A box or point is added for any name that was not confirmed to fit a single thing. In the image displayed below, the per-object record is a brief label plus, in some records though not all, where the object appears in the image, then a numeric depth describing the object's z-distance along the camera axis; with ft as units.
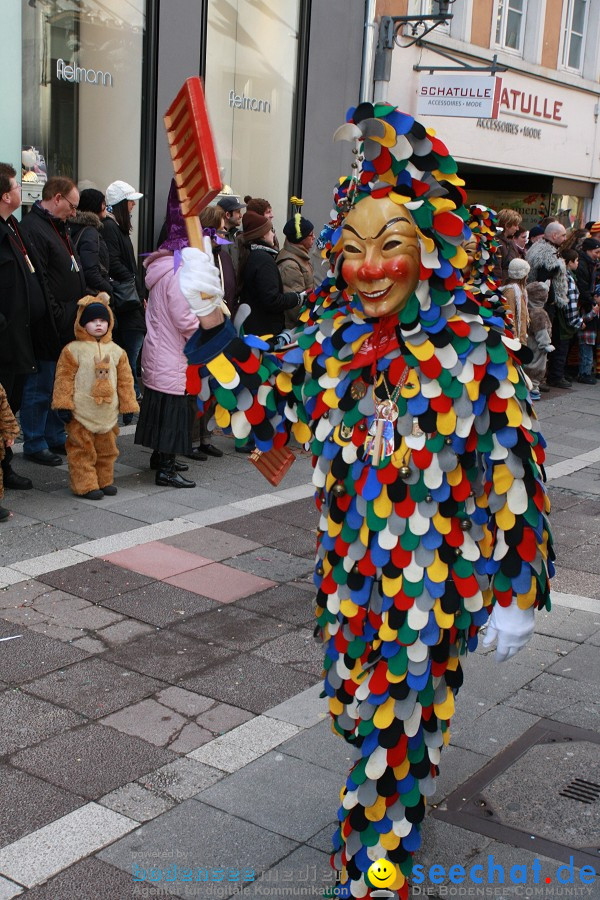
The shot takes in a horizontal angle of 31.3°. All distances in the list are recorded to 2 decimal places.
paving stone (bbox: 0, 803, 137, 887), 10.76
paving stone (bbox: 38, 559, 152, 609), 18.31
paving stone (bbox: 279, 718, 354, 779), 13.17
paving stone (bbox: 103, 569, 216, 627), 17.56
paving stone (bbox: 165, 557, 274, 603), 18.79
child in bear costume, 22.41
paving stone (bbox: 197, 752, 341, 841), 11.83
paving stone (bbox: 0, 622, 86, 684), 15.20
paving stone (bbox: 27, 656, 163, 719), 14.43
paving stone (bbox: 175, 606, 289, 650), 16.88
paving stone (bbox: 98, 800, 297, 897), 11.04
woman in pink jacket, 24.06
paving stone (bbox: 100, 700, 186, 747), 13.75
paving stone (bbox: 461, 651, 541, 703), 15.49
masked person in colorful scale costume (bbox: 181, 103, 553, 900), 9.78
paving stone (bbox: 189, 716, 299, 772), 13.19
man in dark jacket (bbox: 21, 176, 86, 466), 24.29
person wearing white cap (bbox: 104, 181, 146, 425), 28.45
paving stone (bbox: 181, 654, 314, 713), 14.89
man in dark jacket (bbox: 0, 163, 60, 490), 22.53
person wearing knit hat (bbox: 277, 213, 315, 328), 29.71
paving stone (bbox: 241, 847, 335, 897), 10.73
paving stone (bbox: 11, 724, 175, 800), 12.54
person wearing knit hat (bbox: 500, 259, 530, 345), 34.76
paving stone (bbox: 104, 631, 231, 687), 15.64
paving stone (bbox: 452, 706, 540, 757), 13.83
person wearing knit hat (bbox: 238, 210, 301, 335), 27.68
